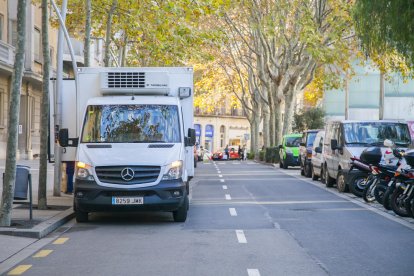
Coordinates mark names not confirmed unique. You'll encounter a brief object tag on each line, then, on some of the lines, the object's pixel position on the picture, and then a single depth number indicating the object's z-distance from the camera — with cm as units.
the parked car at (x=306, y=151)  3282
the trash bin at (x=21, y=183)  1365
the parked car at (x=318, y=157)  2810
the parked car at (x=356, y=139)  2224
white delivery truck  1443
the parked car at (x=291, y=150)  4209
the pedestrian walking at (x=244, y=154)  7479
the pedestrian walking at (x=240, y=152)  7719
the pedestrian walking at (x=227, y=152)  8211
